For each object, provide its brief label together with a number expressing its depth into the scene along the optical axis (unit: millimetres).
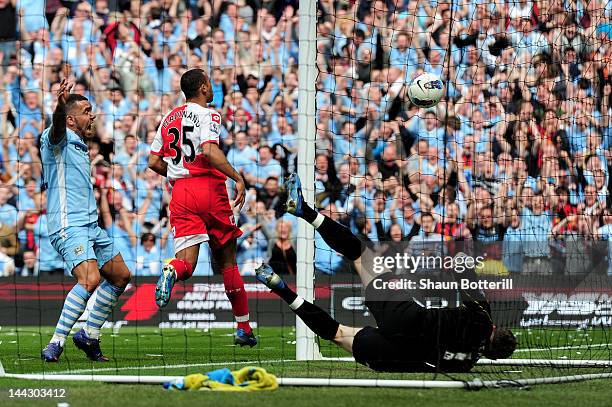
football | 20469
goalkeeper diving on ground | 15602
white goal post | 19672
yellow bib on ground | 13422
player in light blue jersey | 18422
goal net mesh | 28609
